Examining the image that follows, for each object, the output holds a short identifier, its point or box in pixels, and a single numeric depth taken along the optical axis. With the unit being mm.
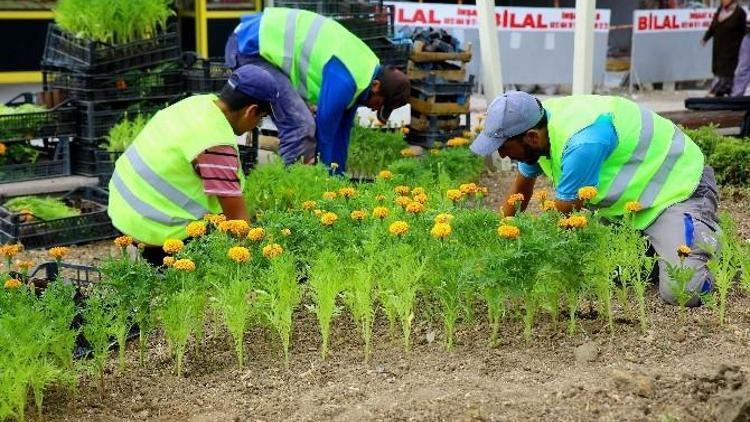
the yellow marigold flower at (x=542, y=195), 5832
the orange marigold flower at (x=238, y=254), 4957
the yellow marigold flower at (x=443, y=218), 5297
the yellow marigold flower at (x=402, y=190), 6301
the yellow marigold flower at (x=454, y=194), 5756
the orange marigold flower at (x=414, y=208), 5578
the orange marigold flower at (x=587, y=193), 5273
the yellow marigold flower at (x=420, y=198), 5949
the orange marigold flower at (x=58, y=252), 5076
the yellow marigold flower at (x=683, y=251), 5182
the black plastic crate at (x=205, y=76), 10133
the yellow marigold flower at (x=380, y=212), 5592
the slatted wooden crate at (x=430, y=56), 10672
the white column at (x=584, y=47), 9516
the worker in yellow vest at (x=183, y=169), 6168
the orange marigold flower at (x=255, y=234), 5176
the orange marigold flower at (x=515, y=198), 5516
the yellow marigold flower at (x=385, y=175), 7050
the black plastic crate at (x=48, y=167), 9516
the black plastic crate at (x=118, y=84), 9625
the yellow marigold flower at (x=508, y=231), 4867
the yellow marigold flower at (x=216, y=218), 5496
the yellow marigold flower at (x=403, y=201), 5785
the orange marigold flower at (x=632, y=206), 5416
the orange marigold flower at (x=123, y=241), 5196
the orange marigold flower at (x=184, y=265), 4879
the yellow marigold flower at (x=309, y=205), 6004
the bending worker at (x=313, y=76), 8500
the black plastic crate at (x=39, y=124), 9312
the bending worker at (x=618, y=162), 5973
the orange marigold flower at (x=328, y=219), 5512
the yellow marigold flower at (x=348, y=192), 6320
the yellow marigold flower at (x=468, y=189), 5941
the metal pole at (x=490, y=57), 10367
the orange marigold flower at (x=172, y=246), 5066
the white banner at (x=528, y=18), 18125
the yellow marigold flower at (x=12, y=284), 4731
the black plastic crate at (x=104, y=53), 9594
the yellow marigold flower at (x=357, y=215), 5668
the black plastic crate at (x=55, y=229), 8141
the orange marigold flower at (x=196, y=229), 5203
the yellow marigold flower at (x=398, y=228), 5226
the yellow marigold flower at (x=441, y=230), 5023
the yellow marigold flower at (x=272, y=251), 5039
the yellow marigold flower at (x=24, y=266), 5049
